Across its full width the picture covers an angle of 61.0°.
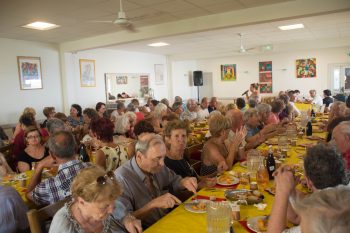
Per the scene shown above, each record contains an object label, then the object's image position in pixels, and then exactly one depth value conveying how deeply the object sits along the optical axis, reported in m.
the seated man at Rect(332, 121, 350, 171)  2.84
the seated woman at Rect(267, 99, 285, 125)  6.66
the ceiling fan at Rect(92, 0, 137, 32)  4.32
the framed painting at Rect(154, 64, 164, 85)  13.12
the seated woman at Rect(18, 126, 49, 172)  3.88
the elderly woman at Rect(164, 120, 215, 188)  3.03
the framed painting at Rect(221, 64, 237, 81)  15.15
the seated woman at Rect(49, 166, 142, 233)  1.58
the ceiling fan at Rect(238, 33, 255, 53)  9.04
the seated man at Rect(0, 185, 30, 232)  2.17
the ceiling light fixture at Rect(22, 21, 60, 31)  6.32
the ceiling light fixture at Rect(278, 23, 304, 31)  8.07
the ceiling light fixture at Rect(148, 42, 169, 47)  10.14
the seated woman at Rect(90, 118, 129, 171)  3.38
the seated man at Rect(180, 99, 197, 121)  7.99
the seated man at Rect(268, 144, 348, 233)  1.62
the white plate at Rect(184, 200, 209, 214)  2.06
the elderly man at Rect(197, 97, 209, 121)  8.67
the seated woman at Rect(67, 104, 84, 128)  7.81
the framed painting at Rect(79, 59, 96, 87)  9.62
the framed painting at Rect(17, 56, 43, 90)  7.98
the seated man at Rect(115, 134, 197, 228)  2.06
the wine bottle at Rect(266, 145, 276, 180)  2.80
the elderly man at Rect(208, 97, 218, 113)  9.68
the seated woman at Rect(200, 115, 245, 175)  3.28
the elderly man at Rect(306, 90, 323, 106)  11.16
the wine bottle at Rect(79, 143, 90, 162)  3.77
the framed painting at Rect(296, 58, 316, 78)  13.09
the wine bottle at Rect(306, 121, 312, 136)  5.14
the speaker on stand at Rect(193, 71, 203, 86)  15.58
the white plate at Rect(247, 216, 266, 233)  1.78
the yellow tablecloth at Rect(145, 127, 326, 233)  1.84
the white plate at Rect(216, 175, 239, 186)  2.66
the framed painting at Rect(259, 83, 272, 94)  14.21
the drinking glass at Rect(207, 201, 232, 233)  1.74
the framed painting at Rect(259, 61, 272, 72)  14.10
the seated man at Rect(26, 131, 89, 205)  2.48
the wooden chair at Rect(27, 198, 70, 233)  1.78
